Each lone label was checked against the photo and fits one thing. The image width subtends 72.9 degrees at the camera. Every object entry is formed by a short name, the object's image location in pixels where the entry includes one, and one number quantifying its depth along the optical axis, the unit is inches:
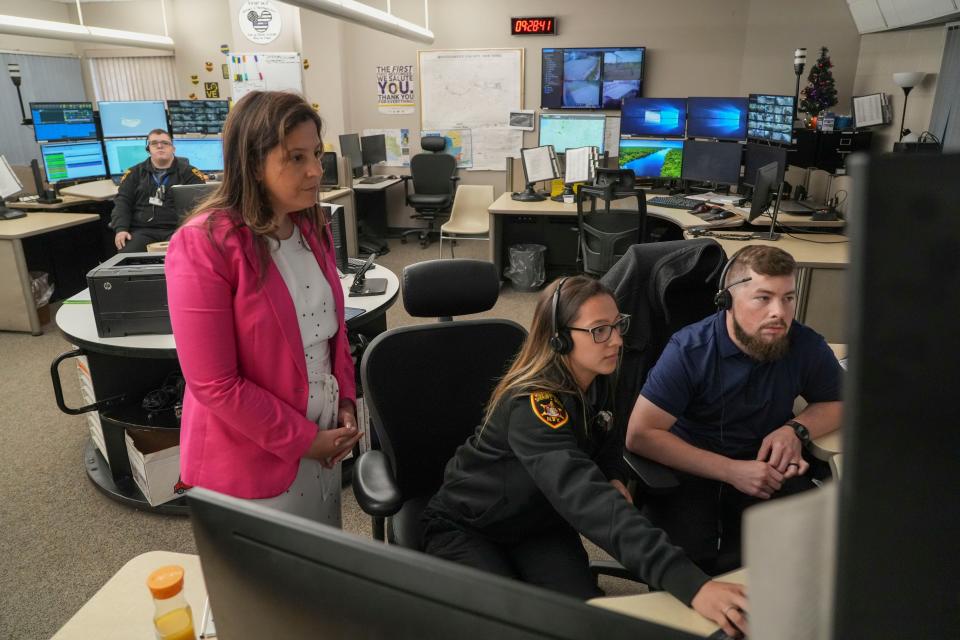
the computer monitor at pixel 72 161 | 203.2
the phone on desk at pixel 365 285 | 113.4
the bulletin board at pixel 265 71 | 271.9
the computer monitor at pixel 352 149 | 258.8
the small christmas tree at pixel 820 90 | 208.2
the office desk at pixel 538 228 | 200.8
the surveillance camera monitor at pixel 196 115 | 225.1
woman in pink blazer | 51.4
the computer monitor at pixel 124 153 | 222.1
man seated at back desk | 179.0
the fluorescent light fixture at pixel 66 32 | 176.2
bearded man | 68.1
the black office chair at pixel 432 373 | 68.1
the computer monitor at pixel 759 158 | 147.6
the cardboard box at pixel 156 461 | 98.0
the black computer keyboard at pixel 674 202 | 186.9
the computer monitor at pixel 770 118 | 177.5
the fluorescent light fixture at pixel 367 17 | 158.4
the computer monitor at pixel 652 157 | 208.2
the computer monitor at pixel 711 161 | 190.5
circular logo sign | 269.3
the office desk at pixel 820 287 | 131.0
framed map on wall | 272.8
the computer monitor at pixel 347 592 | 18.9
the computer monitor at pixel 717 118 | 194.4
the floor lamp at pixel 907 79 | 156.6
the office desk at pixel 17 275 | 166.9
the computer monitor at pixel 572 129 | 225.3
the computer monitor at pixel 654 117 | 205.9
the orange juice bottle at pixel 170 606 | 36.9
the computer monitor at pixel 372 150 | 274.1
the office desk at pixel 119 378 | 92.3
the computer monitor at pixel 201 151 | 218.1
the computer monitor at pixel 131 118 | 216.8
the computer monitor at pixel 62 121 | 198.7
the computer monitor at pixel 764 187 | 145.0
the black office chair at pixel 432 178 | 274.4
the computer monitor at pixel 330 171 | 238.5
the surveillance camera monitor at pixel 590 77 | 258.7
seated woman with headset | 53.0
